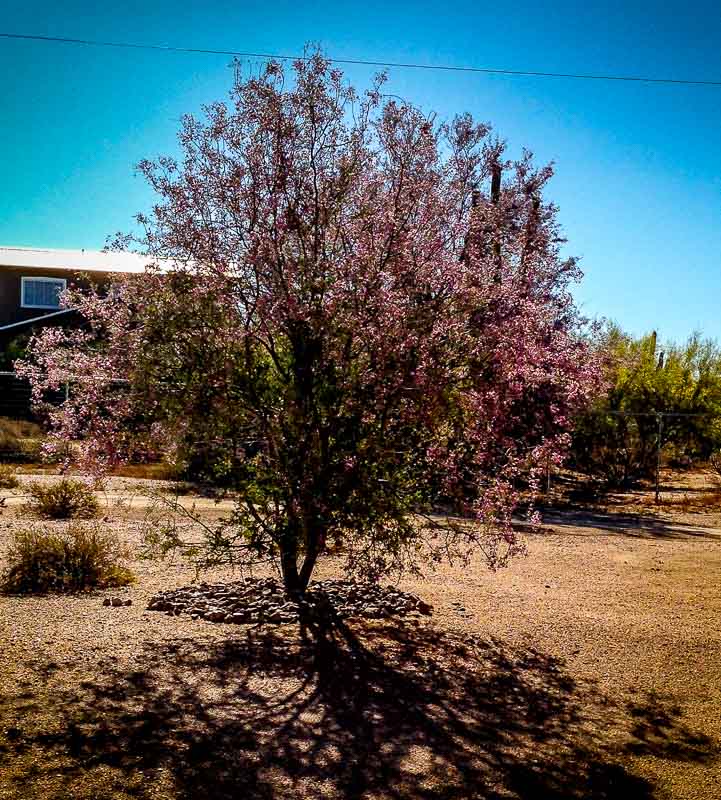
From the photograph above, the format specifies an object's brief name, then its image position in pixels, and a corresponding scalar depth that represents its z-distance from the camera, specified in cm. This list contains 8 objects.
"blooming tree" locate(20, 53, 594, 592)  649
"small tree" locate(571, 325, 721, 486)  2077
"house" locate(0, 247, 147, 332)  3166
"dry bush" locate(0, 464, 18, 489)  1508
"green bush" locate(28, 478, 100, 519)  1230
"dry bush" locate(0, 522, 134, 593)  792
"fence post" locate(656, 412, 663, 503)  1861
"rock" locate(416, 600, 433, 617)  785
